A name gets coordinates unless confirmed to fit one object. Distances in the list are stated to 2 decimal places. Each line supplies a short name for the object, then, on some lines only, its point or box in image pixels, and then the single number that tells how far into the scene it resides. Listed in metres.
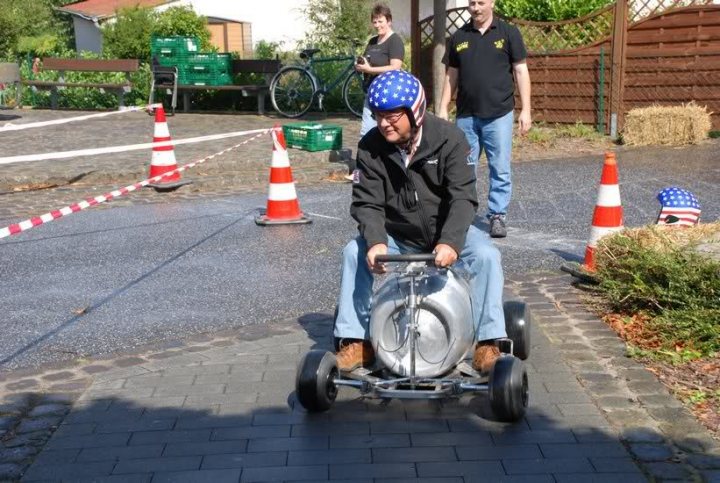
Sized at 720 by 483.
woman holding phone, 11.92
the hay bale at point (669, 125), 15.48
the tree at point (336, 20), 34.53
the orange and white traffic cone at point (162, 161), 12.12
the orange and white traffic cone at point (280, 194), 10.05
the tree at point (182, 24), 31.91
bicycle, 19.50
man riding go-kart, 4.89
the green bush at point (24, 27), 43.92
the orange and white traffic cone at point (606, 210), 7.54
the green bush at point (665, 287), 5.84
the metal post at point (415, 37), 18.98
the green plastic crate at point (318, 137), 14.39
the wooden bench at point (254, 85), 20.52
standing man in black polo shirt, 8.80
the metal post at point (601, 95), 16.94
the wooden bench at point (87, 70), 22.22
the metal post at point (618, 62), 16.70
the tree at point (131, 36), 31.97
